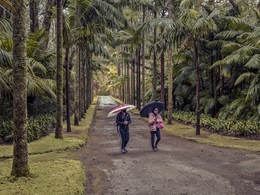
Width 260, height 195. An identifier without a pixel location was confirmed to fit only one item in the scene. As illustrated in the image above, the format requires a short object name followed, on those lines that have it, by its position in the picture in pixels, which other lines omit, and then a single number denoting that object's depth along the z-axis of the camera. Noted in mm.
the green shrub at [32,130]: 10852
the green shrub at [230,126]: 11665
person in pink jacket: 8945
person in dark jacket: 8688
